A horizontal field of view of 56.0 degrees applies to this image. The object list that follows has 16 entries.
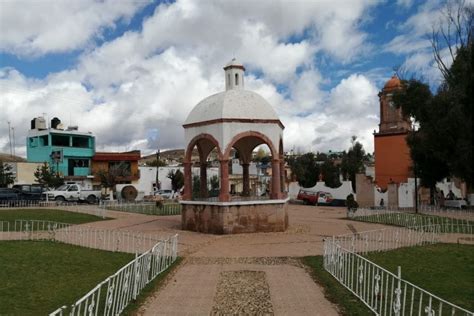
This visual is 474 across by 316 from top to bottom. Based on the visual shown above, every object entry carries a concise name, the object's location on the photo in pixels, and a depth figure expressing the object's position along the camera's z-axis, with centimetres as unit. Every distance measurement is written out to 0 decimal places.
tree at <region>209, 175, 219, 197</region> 5012
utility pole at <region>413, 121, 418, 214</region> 2899
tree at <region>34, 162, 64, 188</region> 3878
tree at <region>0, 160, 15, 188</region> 3994
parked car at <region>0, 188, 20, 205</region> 2873
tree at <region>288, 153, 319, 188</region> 5150
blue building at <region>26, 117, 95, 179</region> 4634
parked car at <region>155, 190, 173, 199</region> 4234
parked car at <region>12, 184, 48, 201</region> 3051
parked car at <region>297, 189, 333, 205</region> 3716
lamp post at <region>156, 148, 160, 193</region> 4858
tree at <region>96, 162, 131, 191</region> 4156
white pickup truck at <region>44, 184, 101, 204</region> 3305
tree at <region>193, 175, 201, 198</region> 4378
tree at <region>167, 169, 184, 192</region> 4997
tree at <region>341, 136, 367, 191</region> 5154
